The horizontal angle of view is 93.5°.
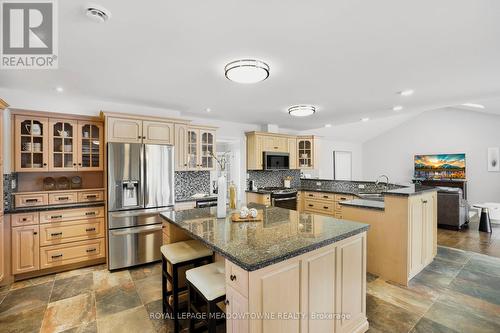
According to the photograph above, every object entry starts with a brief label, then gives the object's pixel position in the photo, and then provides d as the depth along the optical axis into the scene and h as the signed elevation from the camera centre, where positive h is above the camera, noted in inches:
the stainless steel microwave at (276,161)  208.1 +4.4
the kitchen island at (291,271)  51.2 -26.3
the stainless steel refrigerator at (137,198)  126.6 -18.0
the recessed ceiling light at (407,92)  124.2 +39.4
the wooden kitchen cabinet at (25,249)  114.7 -40.5
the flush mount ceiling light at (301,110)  146.8 +35.3
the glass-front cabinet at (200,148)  164.6 +12.9
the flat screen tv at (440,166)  287.8 -2.0
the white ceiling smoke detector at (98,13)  58.7 +39.4
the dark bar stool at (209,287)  59.6 -32.4
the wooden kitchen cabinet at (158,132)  139.3 +20.8
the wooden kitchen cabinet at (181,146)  152.7 +13.3
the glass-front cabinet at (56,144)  122.4 +12.6
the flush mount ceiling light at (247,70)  87.0 +36.0
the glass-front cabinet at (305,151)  234.7 +14.5
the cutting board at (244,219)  84.5 -19.1
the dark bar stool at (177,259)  78.5 -31.8
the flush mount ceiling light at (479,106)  214.2 +54.3
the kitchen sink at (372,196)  154.4 -21.8
